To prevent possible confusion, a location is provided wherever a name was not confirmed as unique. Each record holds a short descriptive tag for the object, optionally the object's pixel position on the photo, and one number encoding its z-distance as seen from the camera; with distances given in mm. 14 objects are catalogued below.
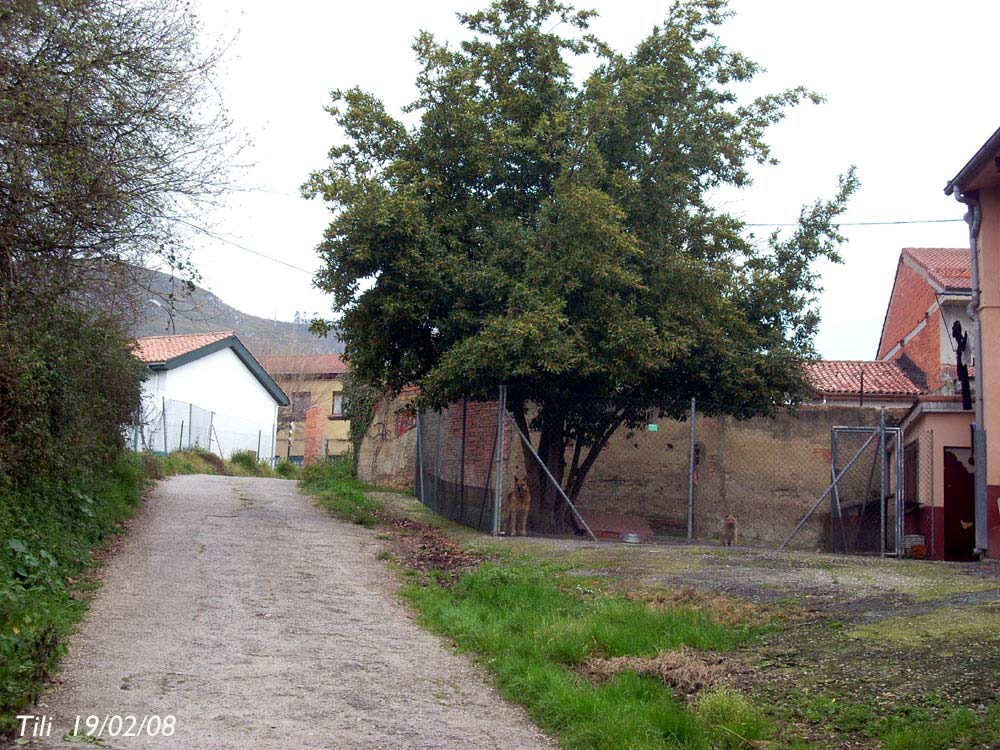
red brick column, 48969
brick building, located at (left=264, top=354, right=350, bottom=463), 53562
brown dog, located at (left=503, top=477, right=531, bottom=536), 14492
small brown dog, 15312
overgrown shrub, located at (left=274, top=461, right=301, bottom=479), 32438
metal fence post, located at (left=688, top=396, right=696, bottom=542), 14047
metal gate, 14359
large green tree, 13844
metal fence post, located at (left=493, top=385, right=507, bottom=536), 14016
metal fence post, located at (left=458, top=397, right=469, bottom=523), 16219
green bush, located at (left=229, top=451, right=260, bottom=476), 33500
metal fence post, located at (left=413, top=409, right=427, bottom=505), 19656
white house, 32188
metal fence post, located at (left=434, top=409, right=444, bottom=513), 17734
